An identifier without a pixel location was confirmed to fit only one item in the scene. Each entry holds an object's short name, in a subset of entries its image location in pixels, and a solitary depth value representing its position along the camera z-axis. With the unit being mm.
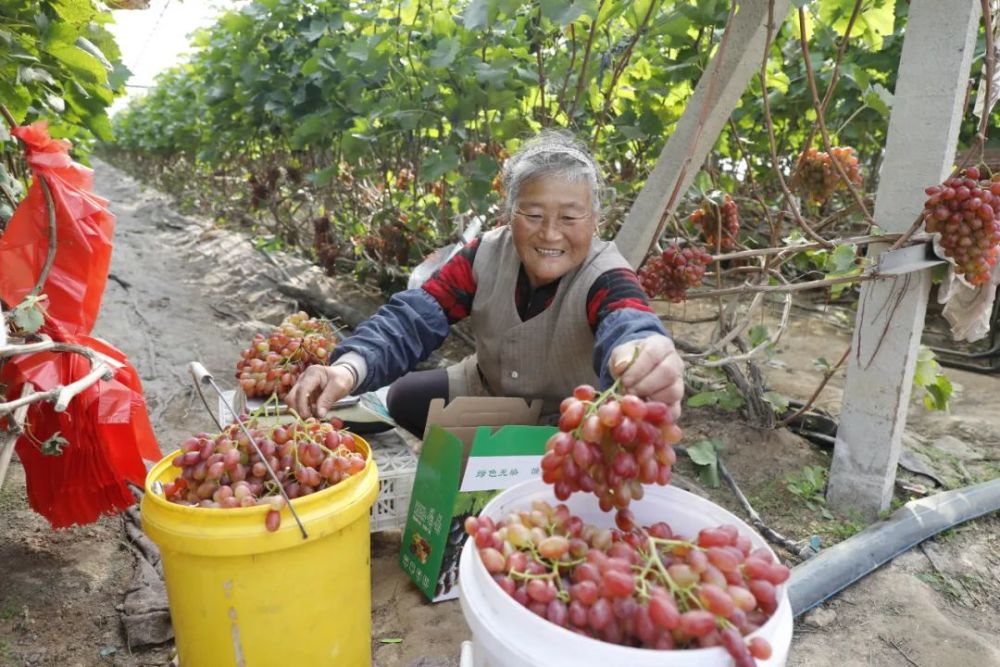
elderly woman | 1938
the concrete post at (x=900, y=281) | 2193
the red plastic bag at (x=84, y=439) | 1928
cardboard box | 1974
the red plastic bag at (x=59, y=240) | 1973
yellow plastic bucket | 1402
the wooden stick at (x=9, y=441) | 1488
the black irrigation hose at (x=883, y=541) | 2182
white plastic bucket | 877
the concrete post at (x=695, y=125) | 2301
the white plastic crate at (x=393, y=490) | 2400
